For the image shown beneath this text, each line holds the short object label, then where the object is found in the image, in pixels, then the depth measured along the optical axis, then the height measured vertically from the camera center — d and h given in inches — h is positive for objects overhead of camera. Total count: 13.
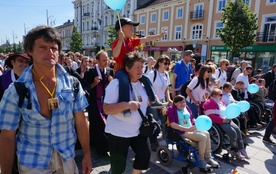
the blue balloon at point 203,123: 120.2 -39.2
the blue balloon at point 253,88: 212.7 -30.6
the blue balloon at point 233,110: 142.0 -36.7
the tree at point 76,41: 1600.6 +104.9
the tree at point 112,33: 1077.5 +117.9
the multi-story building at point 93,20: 1617.9 +298.8
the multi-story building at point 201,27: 754.2 +149.1
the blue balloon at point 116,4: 126.0 +32.8
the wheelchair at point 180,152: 125.9 -62.9
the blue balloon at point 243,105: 161.1 -36.8
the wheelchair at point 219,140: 150.1 -64.1
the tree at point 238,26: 618.8 +104.0
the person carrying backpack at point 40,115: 56.4 -18.1
